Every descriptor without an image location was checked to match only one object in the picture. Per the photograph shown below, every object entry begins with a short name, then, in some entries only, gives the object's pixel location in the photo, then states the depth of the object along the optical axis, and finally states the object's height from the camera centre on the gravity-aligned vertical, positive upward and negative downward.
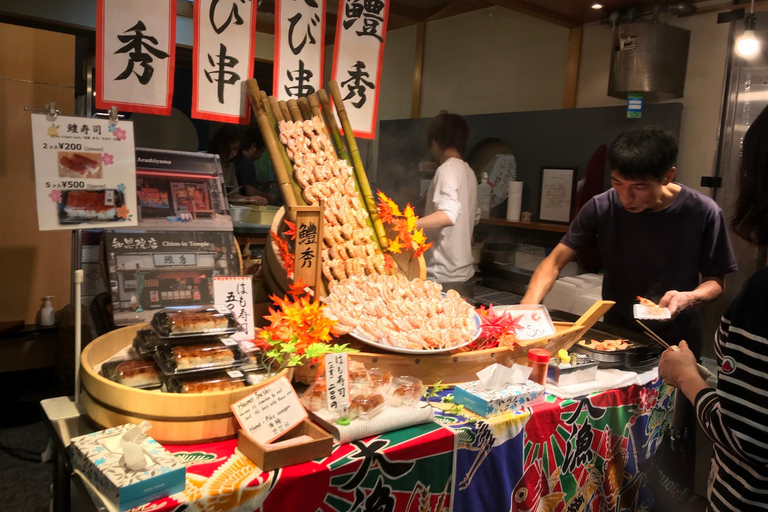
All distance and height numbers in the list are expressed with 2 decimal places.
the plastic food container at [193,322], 1.56 -0.38
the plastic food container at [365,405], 1.53 -0.56
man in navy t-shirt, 2.43 -0.12
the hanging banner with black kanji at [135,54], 2.16 +0.51
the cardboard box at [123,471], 1.13 -0.59
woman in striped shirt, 1.22 -0.35
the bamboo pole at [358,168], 2.51 +0.14
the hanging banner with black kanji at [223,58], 2.42 +0.57
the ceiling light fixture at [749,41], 3.62 +1.15
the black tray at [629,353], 2.19 -0.55
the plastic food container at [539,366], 1.93 -0.53
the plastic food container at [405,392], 1.63 -0.55
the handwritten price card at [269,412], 1.41 -0.54
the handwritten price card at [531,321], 2.18 -0.44
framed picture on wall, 4.62 +0.13
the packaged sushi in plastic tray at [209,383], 1.44 -0.50
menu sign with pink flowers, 1.61 +0.03
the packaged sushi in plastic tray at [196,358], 1.48 -0.45
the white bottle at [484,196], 5.36 +0.09
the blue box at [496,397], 1.71 -0.59
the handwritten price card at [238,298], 1.77 -0.34
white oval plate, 1.81 -0.47
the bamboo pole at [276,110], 2.44 +0.36
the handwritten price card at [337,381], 1.49 -0.48
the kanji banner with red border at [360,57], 2.88 +0.72
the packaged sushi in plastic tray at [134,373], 1.46 -0.49
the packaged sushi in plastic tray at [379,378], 1.67 -0.53
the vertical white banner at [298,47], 2.65 +0.69
